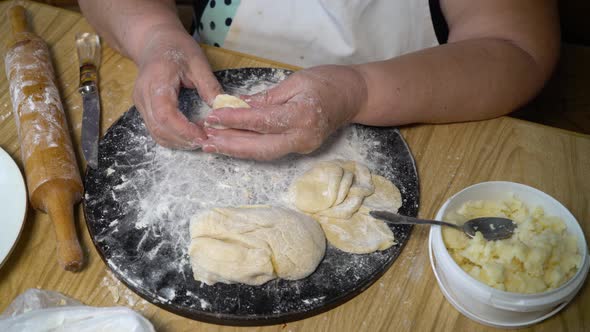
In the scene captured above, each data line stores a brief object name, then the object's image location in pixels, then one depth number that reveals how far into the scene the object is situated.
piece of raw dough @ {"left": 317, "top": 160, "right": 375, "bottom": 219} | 0.84
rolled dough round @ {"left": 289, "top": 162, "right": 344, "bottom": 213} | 0.84
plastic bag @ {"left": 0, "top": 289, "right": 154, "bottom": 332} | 0.65
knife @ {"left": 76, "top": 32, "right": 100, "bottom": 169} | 0.95
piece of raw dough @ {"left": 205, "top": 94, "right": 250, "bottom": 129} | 0.85
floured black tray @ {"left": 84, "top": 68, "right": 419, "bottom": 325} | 0.75
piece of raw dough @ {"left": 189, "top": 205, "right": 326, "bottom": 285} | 0.75
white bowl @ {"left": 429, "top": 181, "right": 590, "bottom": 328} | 0.67
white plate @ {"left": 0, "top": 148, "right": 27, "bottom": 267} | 0.81
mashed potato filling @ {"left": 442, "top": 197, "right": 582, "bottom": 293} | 0.69
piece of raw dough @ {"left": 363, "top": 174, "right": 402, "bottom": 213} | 0.87
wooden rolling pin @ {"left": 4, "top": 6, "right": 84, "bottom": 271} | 0.82
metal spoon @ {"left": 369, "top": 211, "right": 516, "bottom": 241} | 0.76
